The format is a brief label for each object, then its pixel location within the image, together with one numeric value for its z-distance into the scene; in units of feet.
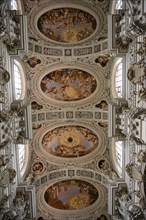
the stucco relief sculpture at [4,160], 26.56
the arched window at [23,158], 36.14
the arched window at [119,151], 35.54
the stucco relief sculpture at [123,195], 30.73
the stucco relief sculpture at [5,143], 26.43
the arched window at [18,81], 34.43
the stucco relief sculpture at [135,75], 24.89
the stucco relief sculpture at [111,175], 35.47
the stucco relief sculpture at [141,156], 26.19
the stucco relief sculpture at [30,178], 35.92
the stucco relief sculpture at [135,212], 27.18
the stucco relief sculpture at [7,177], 27.26
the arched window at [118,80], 34.38
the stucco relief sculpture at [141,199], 27.27
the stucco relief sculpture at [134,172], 27.73
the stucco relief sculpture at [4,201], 27.04
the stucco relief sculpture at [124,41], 27.95
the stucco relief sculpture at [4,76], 25.93
